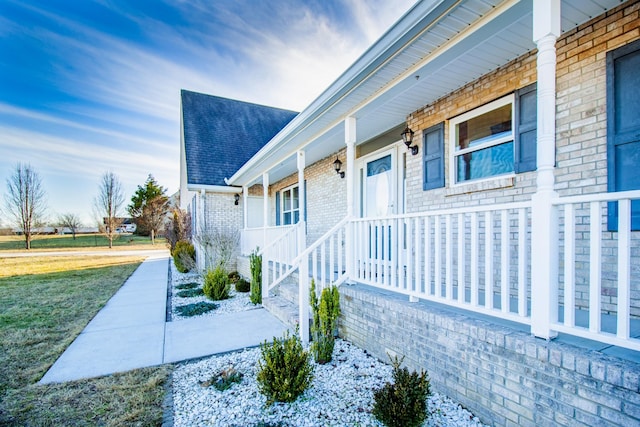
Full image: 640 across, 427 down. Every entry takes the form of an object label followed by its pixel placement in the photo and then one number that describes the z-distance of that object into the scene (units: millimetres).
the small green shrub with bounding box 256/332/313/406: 2975
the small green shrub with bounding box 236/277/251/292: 8266
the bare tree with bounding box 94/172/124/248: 28109
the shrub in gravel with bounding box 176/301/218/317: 6289
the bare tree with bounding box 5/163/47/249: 24719
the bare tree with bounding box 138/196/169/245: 29922
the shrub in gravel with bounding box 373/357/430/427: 2459
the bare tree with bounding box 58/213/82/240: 32688
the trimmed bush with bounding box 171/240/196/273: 11398
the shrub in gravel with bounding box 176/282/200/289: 9230
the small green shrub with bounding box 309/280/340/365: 3822
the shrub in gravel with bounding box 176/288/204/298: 8031
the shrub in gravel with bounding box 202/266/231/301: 7402
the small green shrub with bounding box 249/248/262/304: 6902
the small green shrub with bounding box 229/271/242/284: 9642
